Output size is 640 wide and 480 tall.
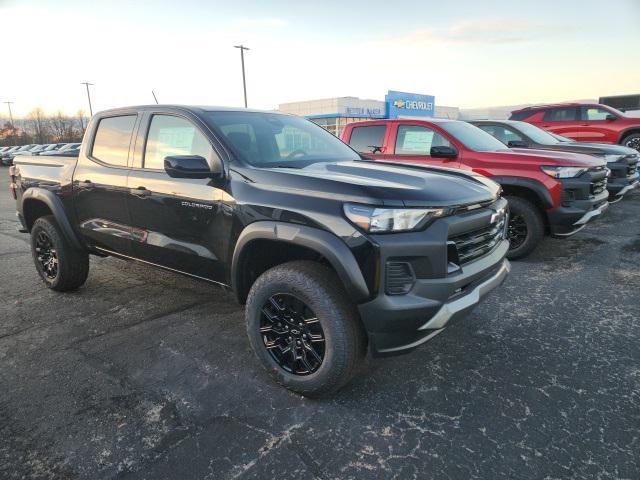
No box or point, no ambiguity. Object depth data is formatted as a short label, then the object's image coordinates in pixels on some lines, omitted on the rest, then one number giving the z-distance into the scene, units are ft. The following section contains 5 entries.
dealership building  157.62
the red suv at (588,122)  37.13
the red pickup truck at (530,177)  16.61
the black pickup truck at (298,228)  7.59
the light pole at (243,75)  131.64
